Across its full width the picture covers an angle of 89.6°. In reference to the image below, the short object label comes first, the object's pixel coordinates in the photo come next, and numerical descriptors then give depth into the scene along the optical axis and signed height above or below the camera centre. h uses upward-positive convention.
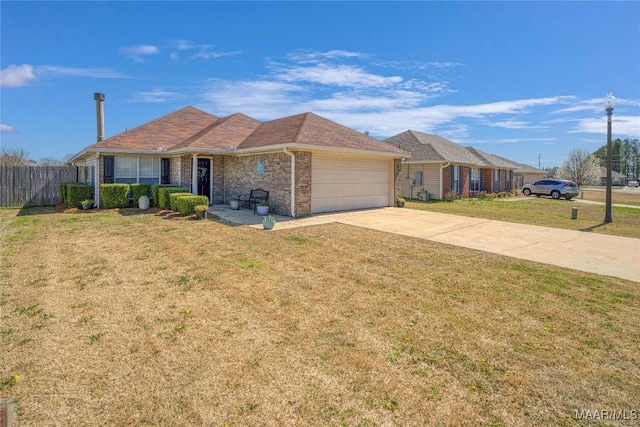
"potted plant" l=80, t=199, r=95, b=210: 13.64 -0.39
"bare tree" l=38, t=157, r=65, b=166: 34.75 +3.76
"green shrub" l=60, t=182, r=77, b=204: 14.91 +0.12
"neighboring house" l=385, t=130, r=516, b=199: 22.44 +2.22
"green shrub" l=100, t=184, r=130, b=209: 13.81 +0.00
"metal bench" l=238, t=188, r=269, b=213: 13.34 -0.05
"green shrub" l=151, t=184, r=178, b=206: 14.51 +0.25
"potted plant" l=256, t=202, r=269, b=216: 12.38 -0.45
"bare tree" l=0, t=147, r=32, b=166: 30.75 +3.69
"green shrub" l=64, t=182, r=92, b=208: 14.03 +0.03
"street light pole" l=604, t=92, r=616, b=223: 12.86 +2.47
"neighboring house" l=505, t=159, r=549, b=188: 38.79 +3.24
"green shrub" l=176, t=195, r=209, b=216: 11.85 -0.27
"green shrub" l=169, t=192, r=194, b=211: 12.54 -0.14
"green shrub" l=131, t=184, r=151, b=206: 14.59 +0.19
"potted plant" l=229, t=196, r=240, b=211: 14.11 -0.31
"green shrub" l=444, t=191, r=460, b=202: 22.08 +0.07
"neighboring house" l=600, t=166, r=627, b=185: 78.97 +5.14
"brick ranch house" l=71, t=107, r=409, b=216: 12.48 +1.56
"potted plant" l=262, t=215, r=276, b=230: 9.86 -0.82
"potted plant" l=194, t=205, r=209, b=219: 11.41 -0.54
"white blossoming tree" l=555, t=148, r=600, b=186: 50.94 +5.07
